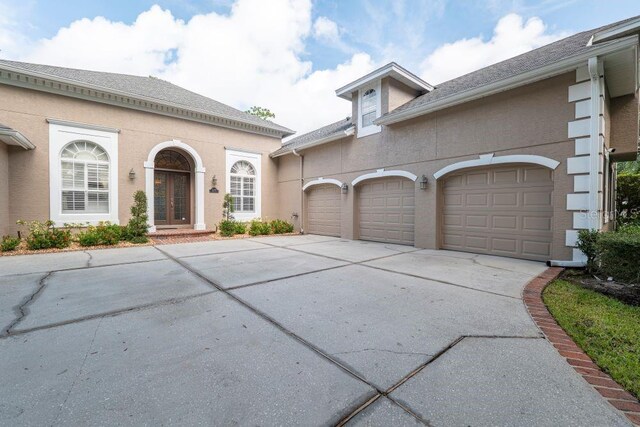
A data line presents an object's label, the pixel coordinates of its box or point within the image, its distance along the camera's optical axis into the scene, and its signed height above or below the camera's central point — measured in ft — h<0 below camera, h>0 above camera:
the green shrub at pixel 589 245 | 16.25 -2.26
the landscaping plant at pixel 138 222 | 29.19 -1.35
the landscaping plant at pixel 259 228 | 37.53 -2.63
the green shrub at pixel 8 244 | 22.67 -2.87
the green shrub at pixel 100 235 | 26.17 -2.54
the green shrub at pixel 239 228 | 37.01 -2.54
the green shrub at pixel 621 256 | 12.33 -2.26
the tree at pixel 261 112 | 84.17 +30.43
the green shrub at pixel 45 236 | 23.79 -2.41
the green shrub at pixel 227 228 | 35.81 -2.51
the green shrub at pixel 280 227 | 39.63 -2.60
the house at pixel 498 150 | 17.76 +5.00
